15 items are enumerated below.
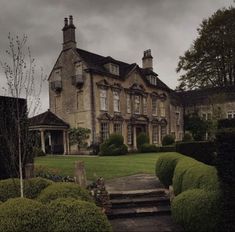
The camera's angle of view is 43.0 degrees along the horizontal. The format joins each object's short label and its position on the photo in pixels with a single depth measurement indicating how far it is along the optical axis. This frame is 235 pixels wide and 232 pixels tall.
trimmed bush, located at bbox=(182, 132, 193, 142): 37.12
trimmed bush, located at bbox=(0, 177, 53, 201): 7.86
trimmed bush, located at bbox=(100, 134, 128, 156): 26.64
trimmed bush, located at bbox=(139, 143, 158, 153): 30.89
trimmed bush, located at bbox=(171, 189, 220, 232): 6.65
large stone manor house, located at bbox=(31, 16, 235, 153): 29.34
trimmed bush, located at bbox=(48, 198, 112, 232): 5.48
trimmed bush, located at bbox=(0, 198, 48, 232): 5.40
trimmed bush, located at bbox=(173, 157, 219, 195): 7.23
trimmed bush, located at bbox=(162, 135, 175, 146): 34.78
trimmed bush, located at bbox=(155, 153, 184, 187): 10.83
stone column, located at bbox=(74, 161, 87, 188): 8.95
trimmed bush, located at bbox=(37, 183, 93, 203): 6.88
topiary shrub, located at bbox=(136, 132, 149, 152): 32.25
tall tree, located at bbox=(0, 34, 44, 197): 7.94
